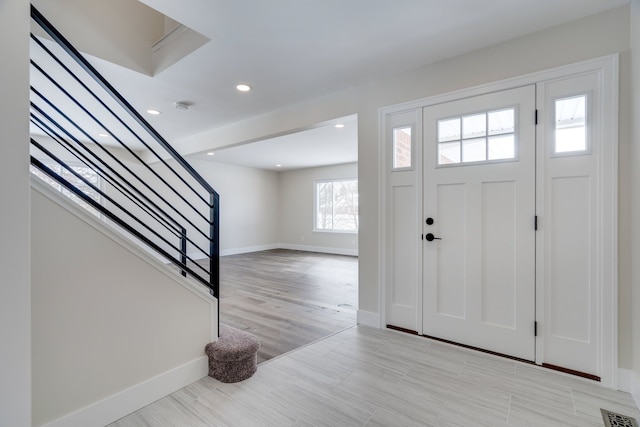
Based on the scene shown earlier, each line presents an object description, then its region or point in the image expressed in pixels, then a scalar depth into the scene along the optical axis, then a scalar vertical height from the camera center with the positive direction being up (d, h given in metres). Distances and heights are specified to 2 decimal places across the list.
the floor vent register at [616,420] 1.58 -1.17
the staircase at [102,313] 1.41 -0.60
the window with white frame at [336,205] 8.06 +0.20
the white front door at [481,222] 2.26 -0.08
